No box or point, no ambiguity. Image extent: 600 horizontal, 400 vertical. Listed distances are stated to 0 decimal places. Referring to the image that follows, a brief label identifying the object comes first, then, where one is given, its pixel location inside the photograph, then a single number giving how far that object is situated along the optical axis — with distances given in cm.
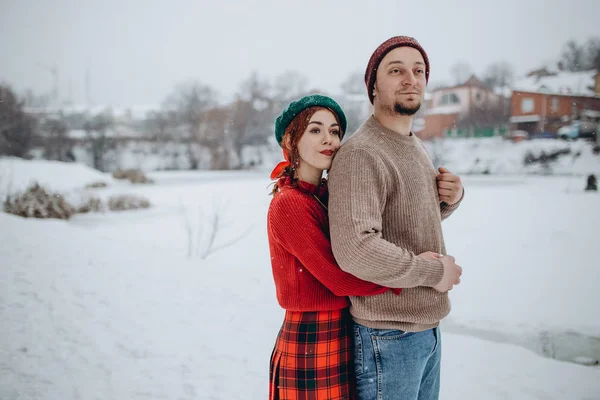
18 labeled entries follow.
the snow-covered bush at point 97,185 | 1759
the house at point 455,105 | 2734
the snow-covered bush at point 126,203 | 1284
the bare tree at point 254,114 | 3316
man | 130
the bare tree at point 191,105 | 3744
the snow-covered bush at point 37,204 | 837
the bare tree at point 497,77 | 2909
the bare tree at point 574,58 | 1853
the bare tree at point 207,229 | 817
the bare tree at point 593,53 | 1647
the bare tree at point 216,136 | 3369
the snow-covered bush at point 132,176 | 2192
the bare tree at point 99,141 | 3166
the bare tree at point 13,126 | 2117
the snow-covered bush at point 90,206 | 1182
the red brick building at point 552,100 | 1738
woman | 142
